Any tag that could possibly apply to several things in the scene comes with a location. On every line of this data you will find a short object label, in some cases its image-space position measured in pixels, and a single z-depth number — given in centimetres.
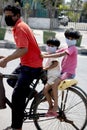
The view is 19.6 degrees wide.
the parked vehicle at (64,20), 2620
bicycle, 284
